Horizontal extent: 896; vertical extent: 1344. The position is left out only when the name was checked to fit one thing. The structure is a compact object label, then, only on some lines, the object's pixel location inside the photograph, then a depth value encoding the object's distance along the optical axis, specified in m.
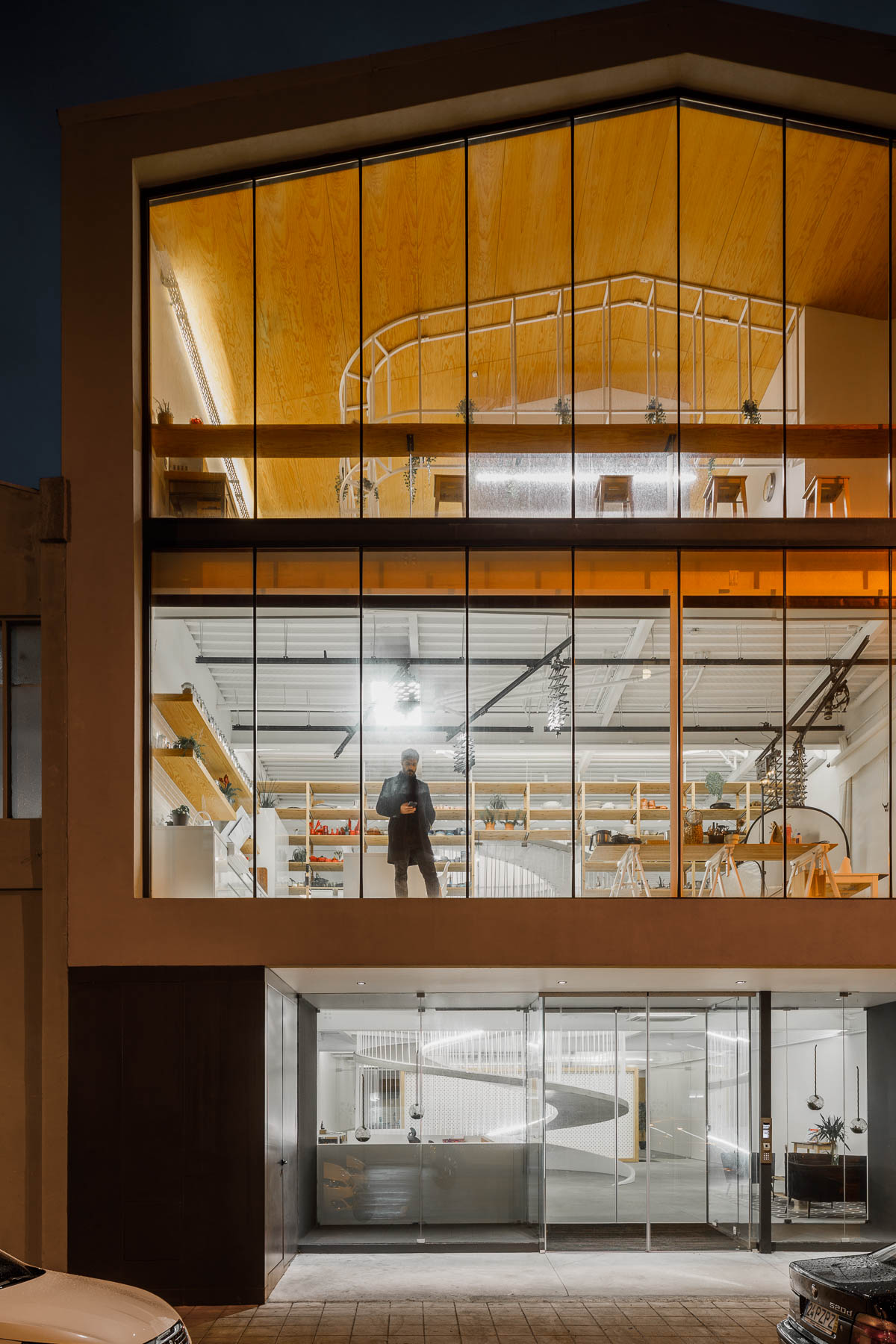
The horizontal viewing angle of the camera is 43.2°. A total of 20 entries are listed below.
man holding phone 11.55
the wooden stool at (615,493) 12.32
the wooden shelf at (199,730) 11.64
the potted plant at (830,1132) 13.72
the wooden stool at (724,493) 12.58
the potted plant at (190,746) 11.64
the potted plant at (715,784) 12.26
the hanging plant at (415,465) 12.46
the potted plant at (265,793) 11.78
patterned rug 13.34
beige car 6.47
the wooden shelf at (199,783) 11.65
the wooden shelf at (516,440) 12.30
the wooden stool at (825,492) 12.70
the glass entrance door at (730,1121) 13.34
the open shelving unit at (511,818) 11.64
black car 7.05
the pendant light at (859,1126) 13.87
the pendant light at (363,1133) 14.09
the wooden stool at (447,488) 12.28
